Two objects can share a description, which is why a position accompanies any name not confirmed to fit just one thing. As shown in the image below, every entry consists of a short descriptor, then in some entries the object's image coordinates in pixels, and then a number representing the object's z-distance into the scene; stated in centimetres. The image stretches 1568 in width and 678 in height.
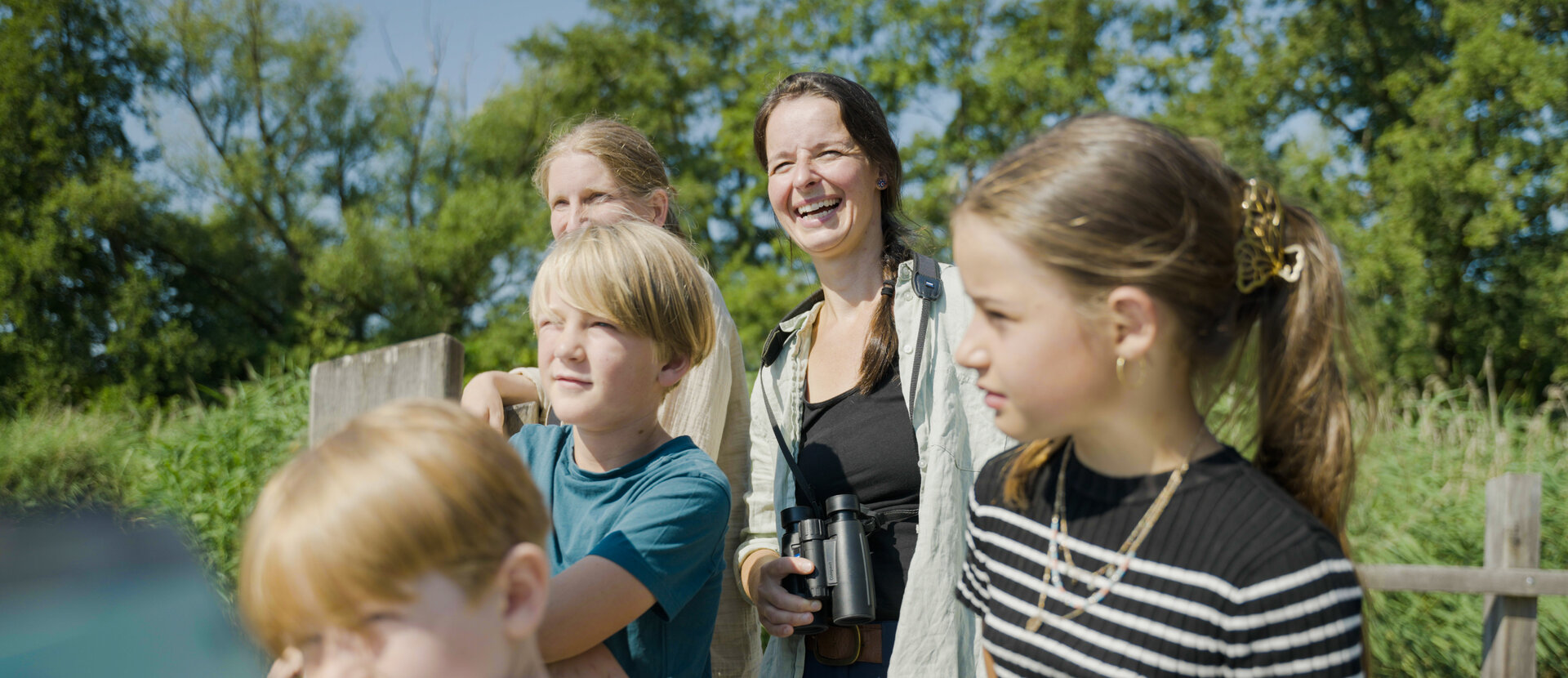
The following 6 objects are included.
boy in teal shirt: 151
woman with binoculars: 200
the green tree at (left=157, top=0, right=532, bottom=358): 1923
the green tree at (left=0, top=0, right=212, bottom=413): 1811
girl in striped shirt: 121
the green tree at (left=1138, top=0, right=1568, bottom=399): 1384
